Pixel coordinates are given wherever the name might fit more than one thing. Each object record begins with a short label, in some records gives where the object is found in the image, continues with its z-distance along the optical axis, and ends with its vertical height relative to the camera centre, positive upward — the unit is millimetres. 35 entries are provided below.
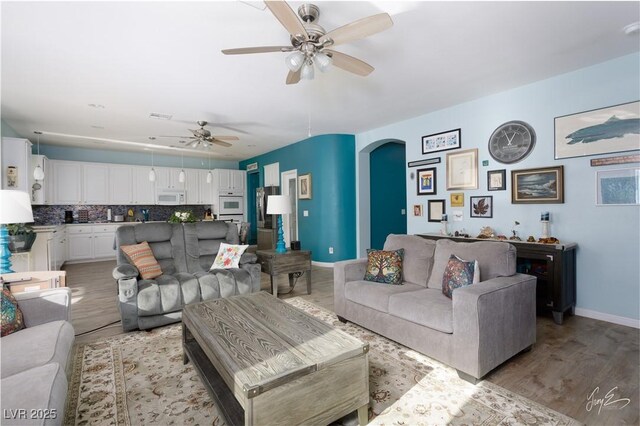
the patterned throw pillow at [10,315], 1830 -614
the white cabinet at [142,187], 7508 +725
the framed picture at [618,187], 2883 +208
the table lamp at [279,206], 4086 +94
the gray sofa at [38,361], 1150 -707
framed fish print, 2893 +795
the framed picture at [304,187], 6417 +574
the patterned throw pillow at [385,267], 2908 -545
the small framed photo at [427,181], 4660 +470
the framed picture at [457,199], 4316 +170
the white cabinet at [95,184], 6910 +761
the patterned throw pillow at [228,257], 3598 -520
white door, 6910 +234
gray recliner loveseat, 2890 -659
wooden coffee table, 1343 -738
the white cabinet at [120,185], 7211 +759
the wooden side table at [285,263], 3910 -666
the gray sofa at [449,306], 1996 -735
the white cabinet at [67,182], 6586 +776
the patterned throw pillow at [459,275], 2373 -518
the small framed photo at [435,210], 4547 +13
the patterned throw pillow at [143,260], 3174 -481
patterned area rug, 1707 -1161
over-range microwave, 7844 +499
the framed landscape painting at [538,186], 3369 +281
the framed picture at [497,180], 3844 +394
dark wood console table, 3016 -669
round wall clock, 3621 +852
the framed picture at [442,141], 4338 +1050
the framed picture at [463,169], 4145 +585
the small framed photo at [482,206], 3994 +56
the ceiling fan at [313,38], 1846 +1195
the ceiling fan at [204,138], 4649 +1224
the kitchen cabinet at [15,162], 4871 +913
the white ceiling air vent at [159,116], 4605 +1557
